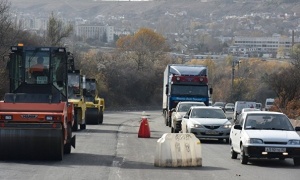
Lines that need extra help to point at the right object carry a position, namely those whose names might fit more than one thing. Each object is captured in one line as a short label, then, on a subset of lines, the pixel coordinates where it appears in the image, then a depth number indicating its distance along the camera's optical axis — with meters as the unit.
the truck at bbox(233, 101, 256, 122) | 62.88
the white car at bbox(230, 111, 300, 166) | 22.77
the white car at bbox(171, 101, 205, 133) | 39.09
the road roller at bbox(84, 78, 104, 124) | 48.75
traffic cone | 35.44
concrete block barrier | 21.75
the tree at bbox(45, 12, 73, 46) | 90.19
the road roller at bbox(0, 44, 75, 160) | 22.38
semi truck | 47.97
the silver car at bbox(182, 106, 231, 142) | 32.97
